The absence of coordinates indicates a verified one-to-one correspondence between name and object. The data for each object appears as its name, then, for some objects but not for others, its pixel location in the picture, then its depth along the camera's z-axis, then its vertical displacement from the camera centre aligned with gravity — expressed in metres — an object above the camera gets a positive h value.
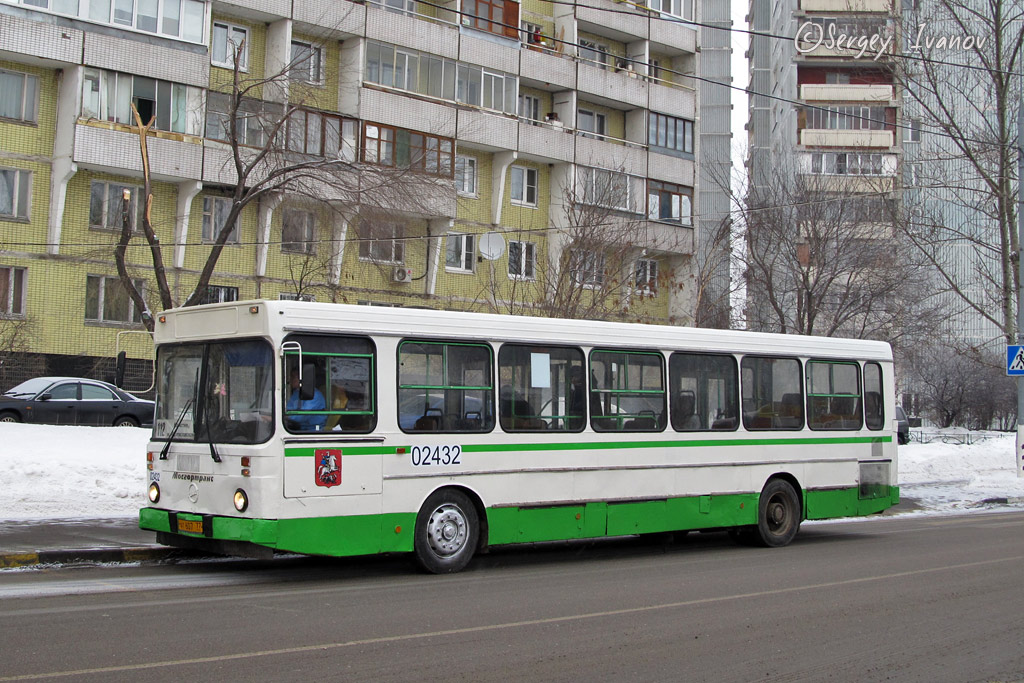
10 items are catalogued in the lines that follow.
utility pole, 24.64 +3.73
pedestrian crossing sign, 24.04 +2.13
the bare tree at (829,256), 35.59 +6.34
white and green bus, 10.89 +0.27
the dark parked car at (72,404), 27.70 +1.16
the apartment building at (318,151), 34.06 +9.97
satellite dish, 33.62 +6.29
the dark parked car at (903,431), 38.12 +1.09
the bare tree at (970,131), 28.73 +8.46
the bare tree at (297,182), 24.89 +6.23
